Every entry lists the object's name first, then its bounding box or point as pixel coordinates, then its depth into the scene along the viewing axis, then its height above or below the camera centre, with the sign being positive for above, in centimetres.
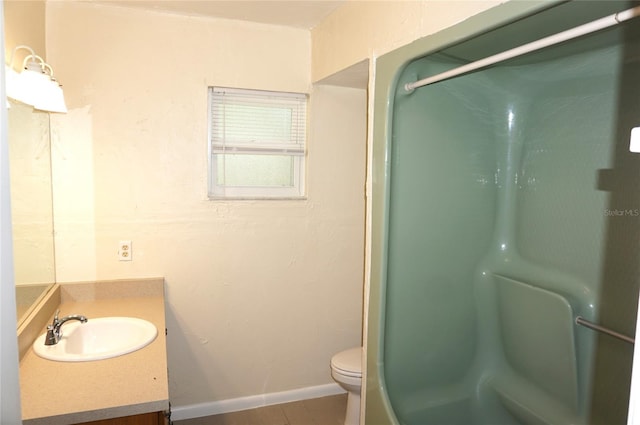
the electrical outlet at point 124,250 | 229 -37
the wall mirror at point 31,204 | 158 -10
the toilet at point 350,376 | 225 -101
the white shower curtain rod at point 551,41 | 97 +39
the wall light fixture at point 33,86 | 155 +35
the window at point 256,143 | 243 +24
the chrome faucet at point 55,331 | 167 -60
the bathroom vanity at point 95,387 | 125 -66
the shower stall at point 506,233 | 168 -20
